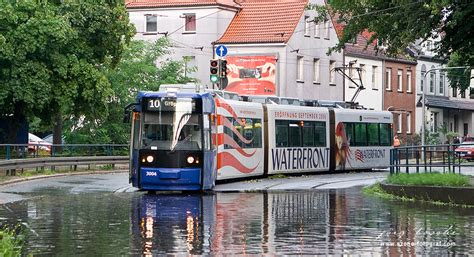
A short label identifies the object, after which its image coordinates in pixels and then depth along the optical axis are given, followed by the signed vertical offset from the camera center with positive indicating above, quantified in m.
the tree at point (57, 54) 43.44 +4.55
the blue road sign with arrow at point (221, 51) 40.94 +4.26
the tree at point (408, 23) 31.95 +4.27
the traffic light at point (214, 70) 38.06 +3.32
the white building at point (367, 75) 80.06 +6.82
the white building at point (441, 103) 88.12 +5.41
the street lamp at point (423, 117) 68.69 +3.32
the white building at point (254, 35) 72.38 +8.69
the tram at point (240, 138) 31.58 +1.18
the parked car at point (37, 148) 44.34 +1.01
